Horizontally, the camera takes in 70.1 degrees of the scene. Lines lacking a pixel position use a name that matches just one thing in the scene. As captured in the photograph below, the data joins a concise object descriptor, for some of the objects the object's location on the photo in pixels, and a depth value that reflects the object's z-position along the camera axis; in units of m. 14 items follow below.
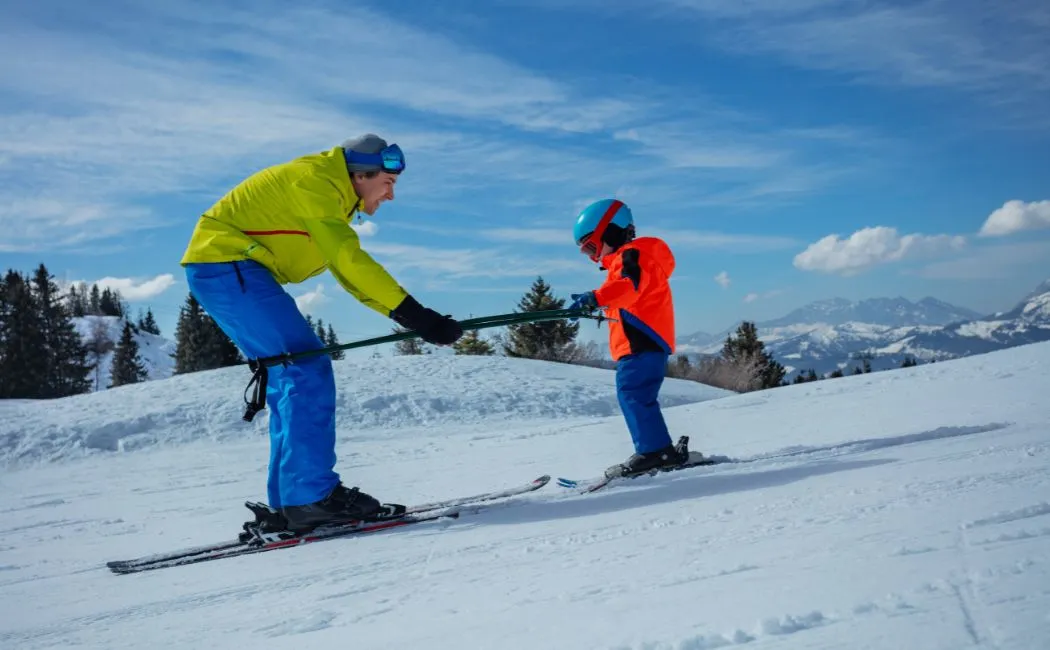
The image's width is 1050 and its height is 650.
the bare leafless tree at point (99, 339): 96.80
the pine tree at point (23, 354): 49.84
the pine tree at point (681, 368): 34.98
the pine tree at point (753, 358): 40.75
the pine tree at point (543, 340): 39.56
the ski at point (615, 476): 4.23
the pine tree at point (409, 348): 46.67
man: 3.62
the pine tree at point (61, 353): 52.59
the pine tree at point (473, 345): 41.34
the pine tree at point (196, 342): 59.94
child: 4.44
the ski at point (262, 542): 3.46
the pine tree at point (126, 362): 68.38
